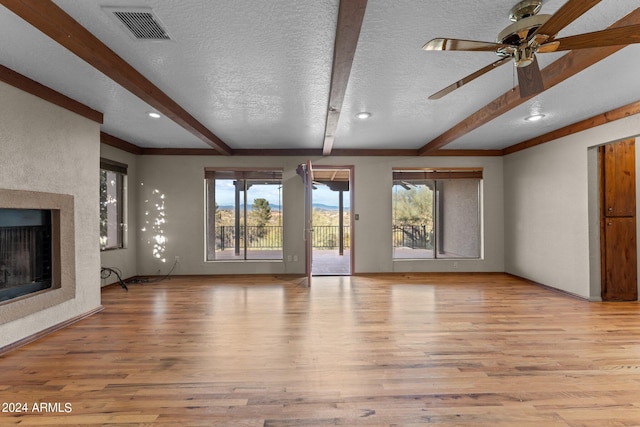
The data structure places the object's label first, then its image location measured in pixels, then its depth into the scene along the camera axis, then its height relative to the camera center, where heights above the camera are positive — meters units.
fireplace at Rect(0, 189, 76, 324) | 2.76 -0.30
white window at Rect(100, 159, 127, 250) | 4.95 +0.30
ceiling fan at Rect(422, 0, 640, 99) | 1.57 +0.98
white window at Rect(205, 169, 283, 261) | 5.98 +0.16
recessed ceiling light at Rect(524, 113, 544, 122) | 3.94 +1.28
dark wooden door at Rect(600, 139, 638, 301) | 4.14 -0.13
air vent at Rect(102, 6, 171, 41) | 1.84 +1.27
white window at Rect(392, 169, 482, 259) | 6.15 +0.06
